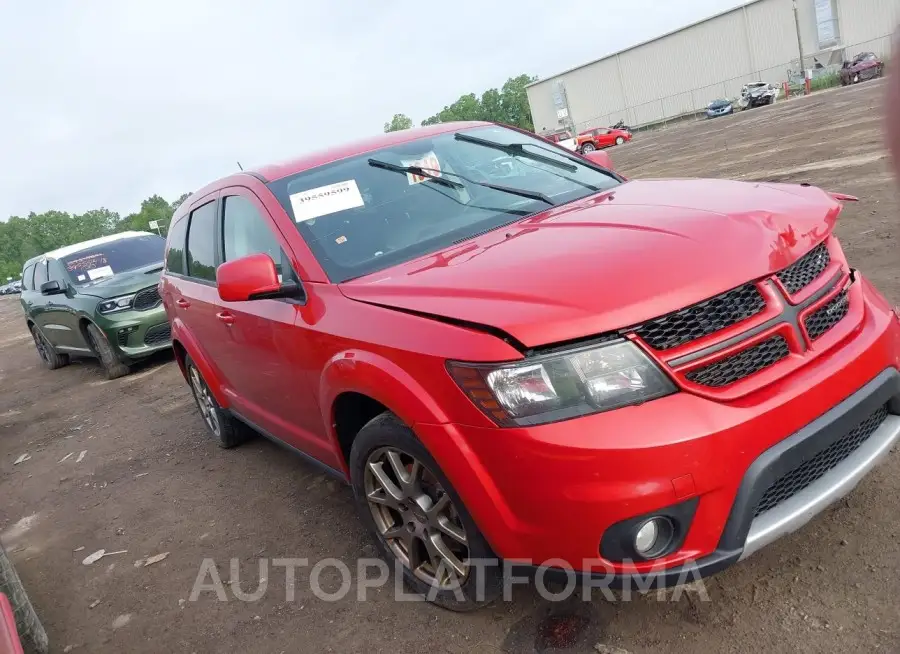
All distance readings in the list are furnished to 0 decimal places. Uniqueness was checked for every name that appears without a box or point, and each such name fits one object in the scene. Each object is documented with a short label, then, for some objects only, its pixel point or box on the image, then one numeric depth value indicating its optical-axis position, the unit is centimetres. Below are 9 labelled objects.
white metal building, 4950
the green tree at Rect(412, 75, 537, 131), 12062
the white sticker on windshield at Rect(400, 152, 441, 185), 336
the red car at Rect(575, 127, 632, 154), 4081
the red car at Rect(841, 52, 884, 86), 3548
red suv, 199
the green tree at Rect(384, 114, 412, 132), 12508
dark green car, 858
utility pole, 4631
